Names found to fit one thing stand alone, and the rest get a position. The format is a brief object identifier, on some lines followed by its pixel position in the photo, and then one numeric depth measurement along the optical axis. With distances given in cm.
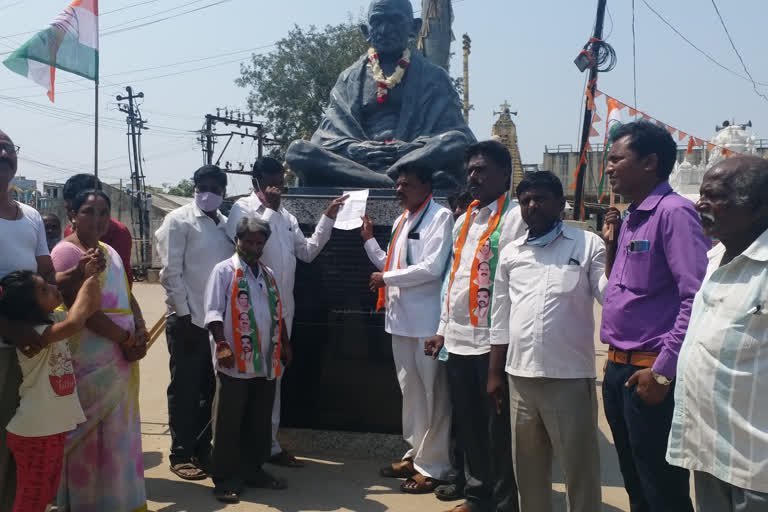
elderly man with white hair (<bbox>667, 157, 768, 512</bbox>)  195
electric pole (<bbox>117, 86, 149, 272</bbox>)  2616
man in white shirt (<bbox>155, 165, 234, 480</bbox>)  432
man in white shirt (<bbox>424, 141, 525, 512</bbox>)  356
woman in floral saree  333
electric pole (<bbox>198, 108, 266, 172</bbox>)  2427
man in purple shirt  248
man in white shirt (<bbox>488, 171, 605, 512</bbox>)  292
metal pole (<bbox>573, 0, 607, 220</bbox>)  997
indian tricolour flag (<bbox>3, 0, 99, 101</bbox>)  349
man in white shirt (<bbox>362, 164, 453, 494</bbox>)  402
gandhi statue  518
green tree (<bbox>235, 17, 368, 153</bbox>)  2700
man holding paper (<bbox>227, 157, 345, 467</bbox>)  448
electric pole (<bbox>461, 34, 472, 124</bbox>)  2506
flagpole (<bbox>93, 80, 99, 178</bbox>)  349
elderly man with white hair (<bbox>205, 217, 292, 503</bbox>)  387
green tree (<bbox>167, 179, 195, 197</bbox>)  5308
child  298
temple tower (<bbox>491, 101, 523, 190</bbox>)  3065
